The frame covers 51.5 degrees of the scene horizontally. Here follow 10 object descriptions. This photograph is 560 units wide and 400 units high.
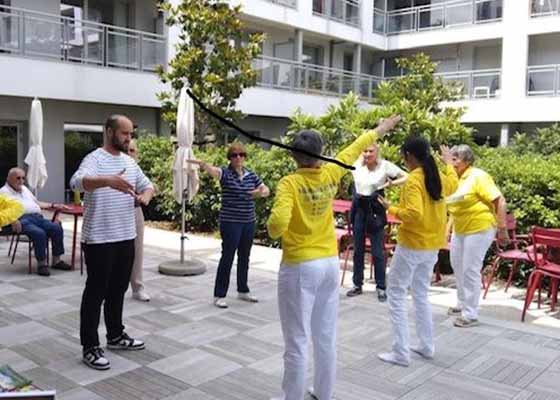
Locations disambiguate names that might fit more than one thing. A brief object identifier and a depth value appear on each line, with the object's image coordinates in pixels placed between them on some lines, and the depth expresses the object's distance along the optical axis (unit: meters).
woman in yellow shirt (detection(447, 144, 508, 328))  5.40
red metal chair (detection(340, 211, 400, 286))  7.23
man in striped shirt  4.20
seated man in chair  7.39
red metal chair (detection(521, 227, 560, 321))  5.60
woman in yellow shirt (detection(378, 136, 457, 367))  4.40
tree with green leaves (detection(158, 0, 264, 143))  12.45
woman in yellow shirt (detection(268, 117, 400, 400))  3.39
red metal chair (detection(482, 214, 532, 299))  6.52
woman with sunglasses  5.86
